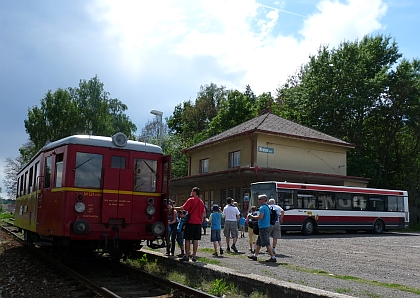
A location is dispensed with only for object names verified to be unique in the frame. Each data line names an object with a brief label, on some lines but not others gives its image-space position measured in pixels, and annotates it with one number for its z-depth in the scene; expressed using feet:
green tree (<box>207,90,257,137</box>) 154.30
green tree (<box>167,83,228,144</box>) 199.64
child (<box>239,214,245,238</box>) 66.13
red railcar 31.99
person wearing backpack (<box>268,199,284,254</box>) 43.99
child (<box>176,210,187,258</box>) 41.15
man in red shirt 35.86
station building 94.29
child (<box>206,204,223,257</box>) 44.14
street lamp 73.63
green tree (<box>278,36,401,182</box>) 124.67
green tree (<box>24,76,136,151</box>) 153.58
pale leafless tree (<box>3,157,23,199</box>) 200.22
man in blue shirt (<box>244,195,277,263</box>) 39.11
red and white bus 74.61
